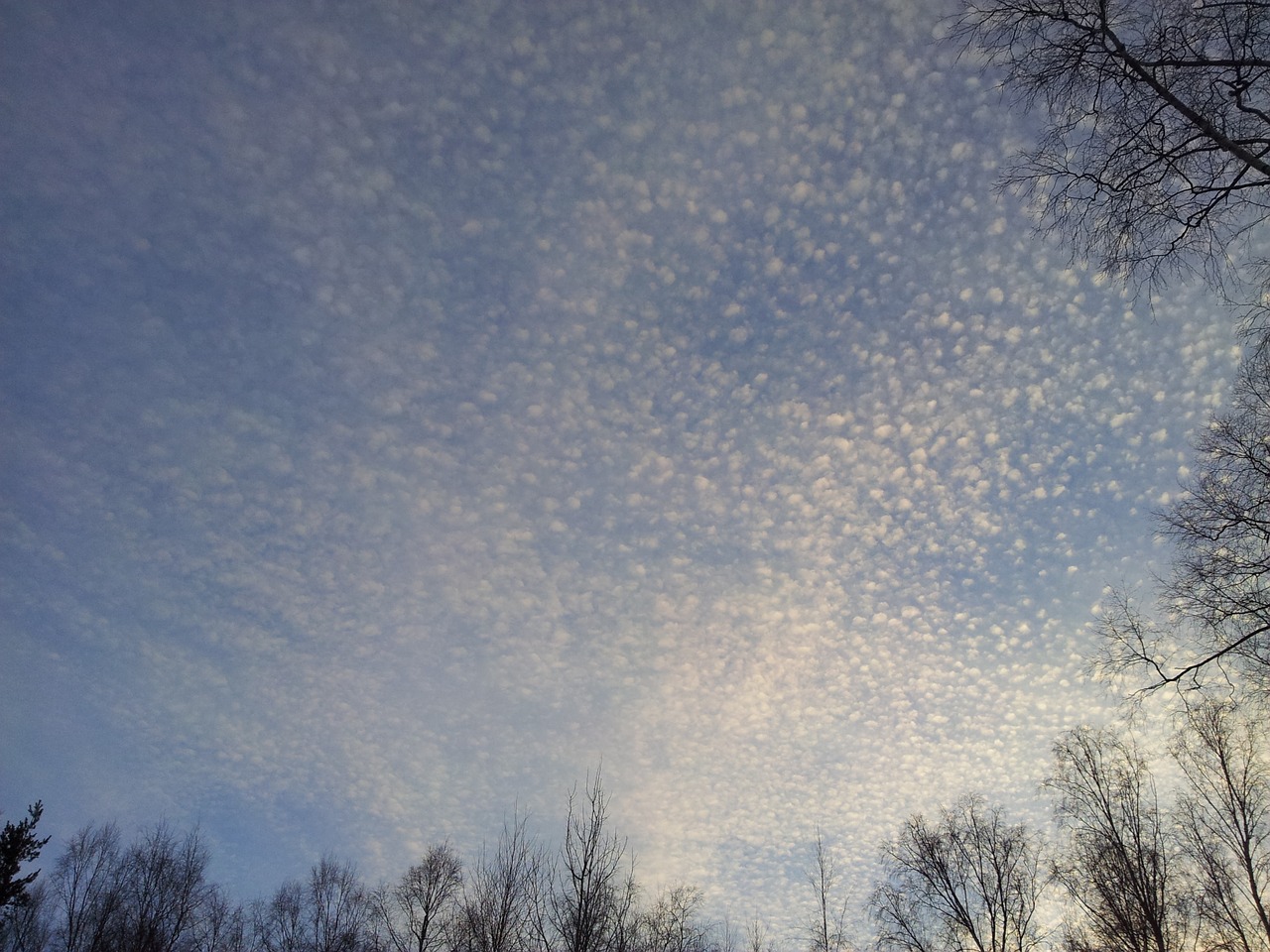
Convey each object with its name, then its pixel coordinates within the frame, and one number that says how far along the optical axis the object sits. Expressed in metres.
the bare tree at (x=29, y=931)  43.34
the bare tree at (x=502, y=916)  17.61
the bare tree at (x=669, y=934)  28.56
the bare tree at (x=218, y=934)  41.25
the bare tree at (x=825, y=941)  24.27
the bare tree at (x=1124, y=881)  19.12
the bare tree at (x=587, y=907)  13.34
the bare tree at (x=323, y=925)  37.84
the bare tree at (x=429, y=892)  34.34
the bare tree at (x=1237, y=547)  8.81
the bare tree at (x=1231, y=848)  20.78
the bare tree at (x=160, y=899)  32.28
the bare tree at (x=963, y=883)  28.31
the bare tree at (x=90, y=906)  37.41
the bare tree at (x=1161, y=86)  7.11
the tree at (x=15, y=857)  31.23
